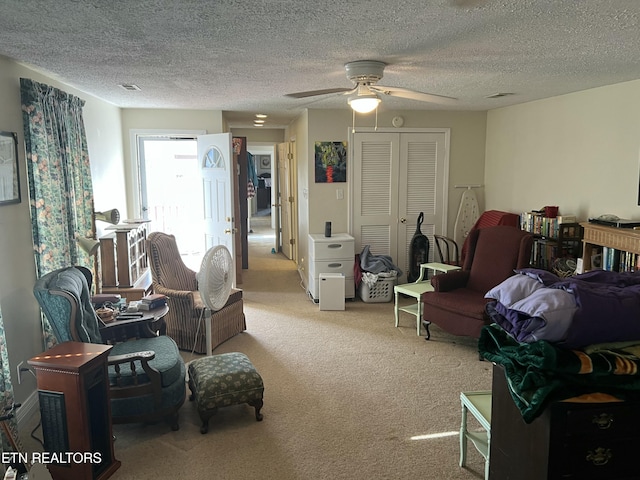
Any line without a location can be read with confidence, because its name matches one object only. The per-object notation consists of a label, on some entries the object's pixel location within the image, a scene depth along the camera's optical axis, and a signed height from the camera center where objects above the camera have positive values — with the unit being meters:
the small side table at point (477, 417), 2.29 -1.18
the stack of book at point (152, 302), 3.53 -0.95
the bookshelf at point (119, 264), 4.11 -0.77
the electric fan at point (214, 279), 3.06 -0.69
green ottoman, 2.92 -1.31
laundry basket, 5.57 -1.35
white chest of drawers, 5.51 -0.97
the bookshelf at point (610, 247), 3.42 -0.56
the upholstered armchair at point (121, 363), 2.67 -1.15
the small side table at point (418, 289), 4.62 -1.14
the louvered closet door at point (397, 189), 5.86 -0.18
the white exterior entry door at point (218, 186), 5.41 -0.13
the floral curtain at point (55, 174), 3.16 +0.02
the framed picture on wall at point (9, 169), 2.85 +0.04
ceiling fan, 3.02 +0.58
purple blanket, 1.53 -0.46
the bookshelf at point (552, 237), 4.34 -0.59
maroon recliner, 4.05 -0.98
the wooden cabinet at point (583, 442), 1.56 -0.89
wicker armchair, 4.11 -1.10
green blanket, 1.51 -0.63
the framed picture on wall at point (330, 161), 5.72 +0.16
